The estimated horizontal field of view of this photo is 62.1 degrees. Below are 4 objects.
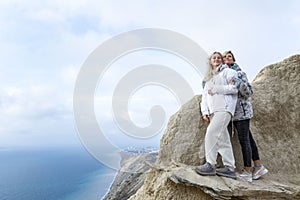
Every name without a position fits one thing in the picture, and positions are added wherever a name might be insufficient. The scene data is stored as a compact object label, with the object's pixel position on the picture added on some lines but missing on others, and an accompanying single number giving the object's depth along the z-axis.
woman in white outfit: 5.07
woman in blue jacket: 5.20
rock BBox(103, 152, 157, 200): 10.65
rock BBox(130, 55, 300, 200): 5.03
